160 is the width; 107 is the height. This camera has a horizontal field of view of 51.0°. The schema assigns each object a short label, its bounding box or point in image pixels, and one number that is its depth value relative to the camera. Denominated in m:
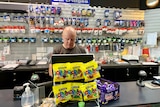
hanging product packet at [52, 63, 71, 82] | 1.35
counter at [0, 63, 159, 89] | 3.07
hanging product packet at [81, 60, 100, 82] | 1.41
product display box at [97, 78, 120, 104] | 1.47
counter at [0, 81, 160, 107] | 1.49
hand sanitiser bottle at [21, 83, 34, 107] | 1.41
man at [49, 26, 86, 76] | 2.63
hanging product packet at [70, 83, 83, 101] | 1.42
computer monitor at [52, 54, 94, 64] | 1.41
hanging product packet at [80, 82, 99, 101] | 1.41
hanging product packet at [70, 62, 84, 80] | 1.40
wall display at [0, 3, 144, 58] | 3.55
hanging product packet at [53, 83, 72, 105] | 1.36
